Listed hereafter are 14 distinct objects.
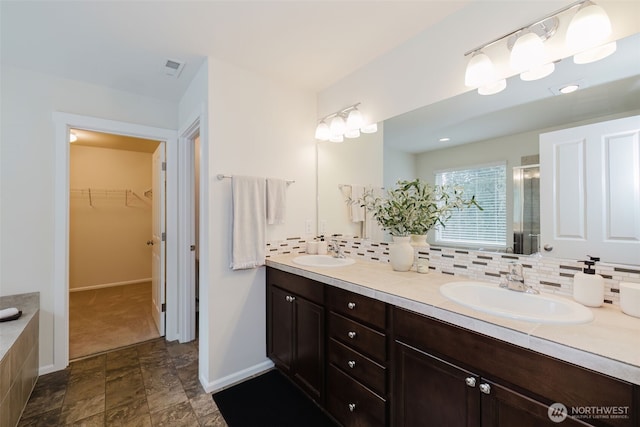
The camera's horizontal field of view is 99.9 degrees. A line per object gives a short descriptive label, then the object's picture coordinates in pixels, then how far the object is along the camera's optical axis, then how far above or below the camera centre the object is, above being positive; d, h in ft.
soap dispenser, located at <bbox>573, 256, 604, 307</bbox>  3.49 -0.99
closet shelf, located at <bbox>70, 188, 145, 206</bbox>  14.49 +1.21
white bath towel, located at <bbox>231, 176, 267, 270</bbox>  6.56 -0.21
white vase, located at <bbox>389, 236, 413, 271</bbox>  5.57 -0.85
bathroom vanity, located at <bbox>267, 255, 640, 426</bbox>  2.48 -1.78
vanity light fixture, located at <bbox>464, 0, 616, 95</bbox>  3.63 +2.47
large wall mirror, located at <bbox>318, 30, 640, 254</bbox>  3.74 +1.52
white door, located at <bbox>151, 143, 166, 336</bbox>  9.13 -0.81
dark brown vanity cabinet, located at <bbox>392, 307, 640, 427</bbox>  2.46 -1.88
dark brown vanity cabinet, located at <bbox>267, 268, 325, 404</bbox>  5.51 -2.63
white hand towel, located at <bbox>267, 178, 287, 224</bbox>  7.22 +0.37
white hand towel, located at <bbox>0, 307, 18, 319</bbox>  5.78 -2.12
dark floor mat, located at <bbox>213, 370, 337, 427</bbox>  5.45 -4.21
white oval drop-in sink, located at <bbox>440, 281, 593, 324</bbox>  3.10 -1.26
